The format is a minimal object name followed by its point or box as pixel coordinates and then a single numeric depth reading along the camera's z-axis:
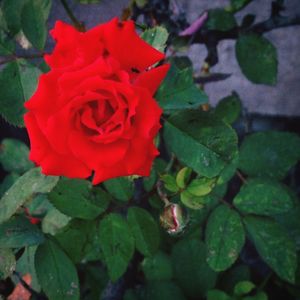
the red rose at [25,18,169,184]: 0.50
